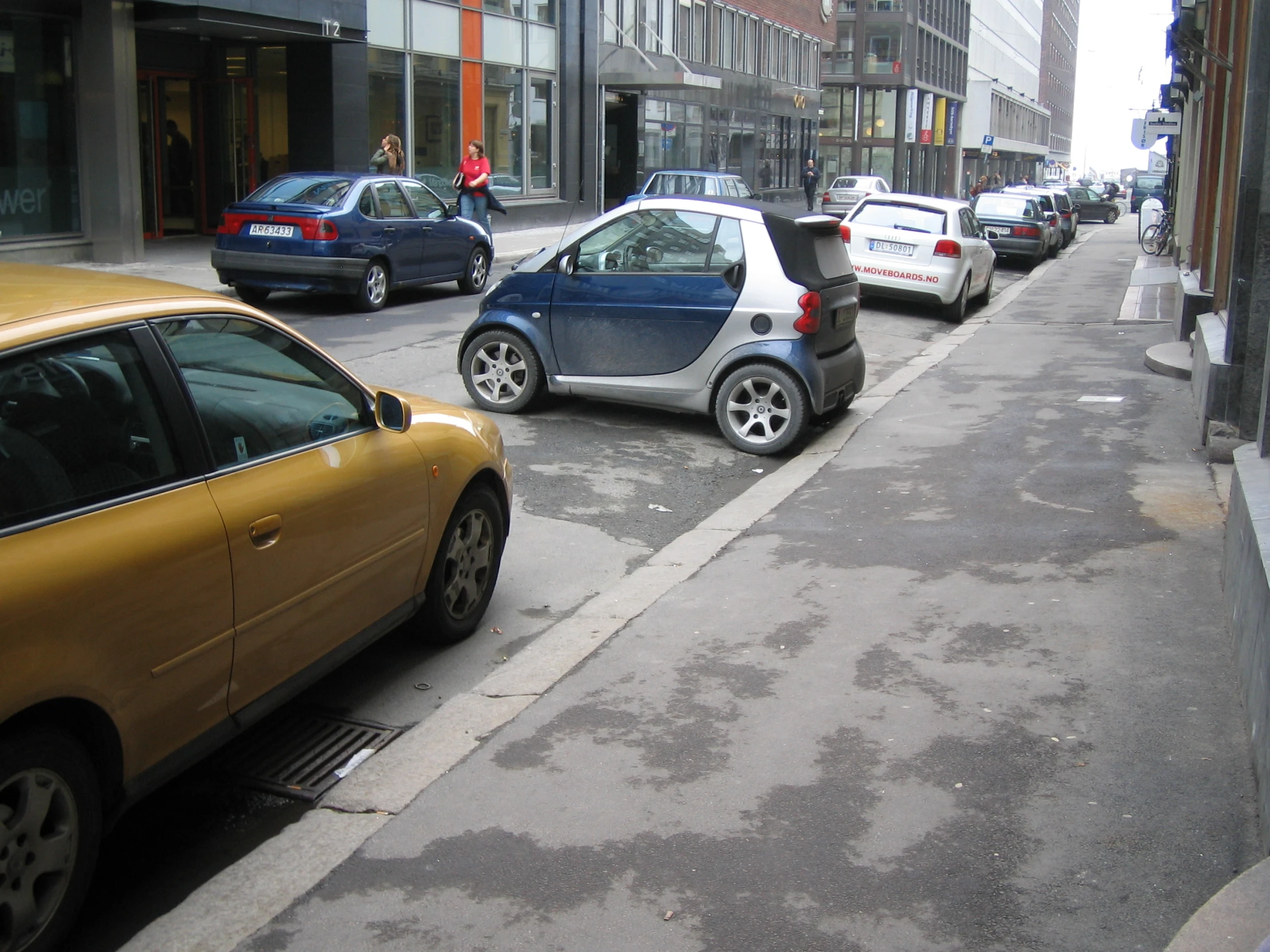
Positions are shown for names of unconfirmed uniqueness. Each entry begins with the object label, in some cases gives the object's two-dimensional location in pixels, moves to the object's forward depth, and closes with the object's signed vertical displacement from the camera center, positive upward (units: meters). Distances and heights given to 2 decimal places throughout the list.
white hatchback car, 17.72 -0.18
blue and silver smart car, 9.31 -0.58
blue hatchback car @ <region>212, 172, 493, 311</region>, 15.14 -0.14
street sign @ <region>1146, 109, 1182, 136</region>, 29.42 +2.48
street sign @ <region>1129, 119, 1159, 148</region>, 30.36 +2.26
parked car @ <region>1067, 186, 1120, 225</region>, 62.53 +1.44
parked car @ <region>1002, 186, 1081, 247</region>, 37.78 +0.83
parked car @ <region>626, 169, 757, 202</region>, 27.33 +0.96
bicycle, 32.94 +0.02
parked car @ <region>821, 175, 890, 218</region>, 44.59 +1.41
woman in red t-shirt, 22.44 +0.71
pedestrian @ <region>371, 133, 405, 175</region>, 21.86 +1.11
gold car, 3.20 -0.87
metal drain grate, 4.39 -1.77
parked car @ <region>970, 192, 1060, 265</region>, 28.77 +0.25
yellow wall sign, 85.19 +7.41
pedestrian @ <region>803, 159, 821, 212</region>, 48.62 +1.92
